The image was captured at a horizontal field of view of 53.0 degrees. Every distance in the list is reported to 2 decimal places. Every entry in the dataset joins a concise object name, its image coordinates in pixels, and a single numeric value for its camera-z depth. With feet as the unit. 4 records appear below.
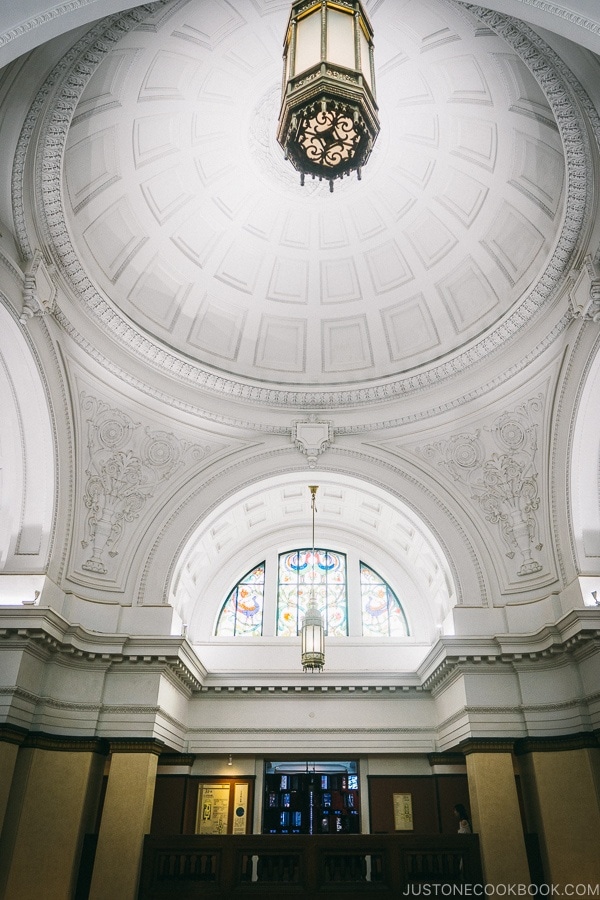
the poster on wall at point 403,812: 40.01
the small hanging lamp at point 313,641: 35.29
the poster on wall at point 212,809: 40.09
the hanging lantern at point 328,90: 16.28
